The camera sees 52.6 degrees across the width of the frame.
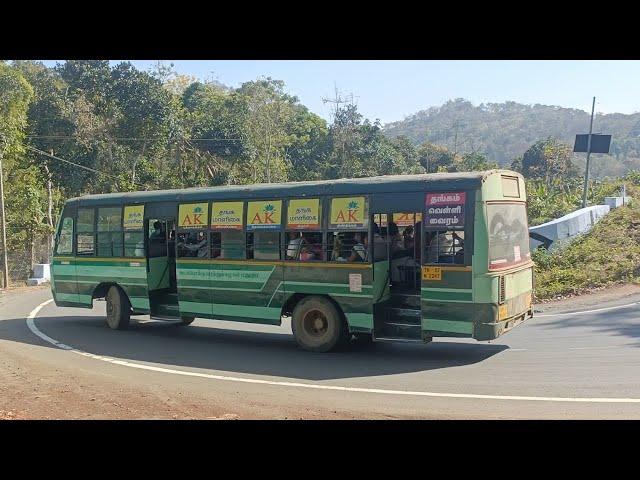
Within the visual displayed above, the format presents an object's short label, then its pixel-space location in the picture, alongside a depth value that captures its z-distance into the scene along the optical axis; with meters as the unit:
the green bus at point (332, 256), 9.92
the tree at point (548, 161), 47.88
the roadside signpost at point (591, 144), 27.38
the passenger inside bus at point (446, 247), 9.91
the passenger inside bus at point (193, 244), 12.97
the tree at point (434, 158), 58.02
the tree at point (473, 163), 42.05
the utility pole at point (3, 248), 28.75
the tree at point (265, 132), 44.16
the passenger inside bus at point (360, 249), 10.91
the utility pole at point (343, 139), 48.22
